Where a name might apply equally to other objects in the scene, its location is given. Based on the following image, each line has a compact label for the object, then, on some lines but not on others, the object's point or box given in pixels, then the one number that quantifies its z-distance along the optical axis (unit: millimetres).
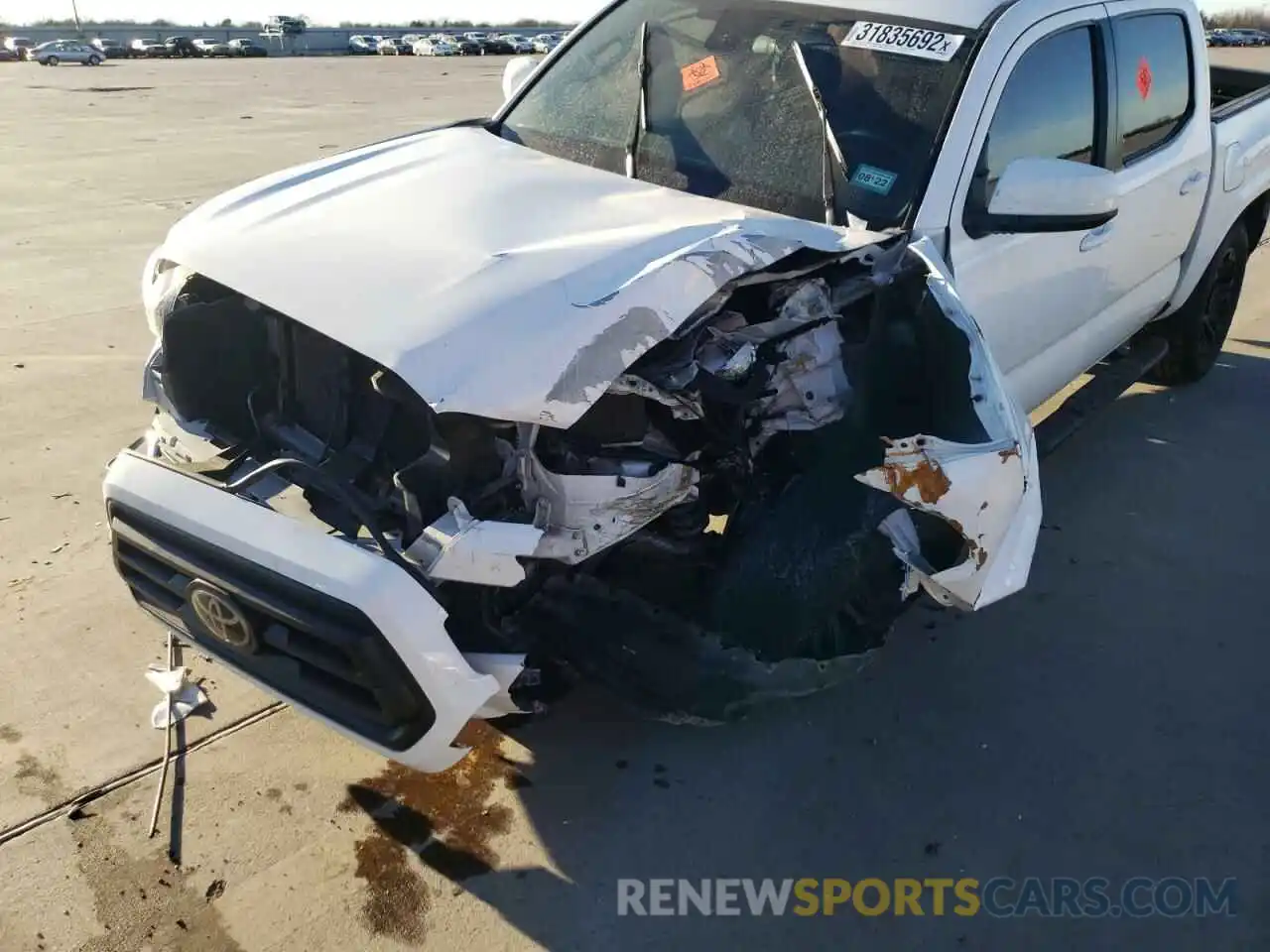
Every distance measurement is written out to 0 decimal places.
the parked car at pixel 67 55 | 41281
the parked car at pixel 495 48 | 53031
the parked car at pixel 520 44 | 52697
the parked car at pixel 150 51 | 48938
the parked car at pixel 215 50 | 49406
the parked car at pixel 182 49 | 49031
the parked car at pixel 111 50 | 49844
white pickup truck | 2156
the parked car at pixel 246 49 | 49781
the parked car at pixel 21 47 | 46138
